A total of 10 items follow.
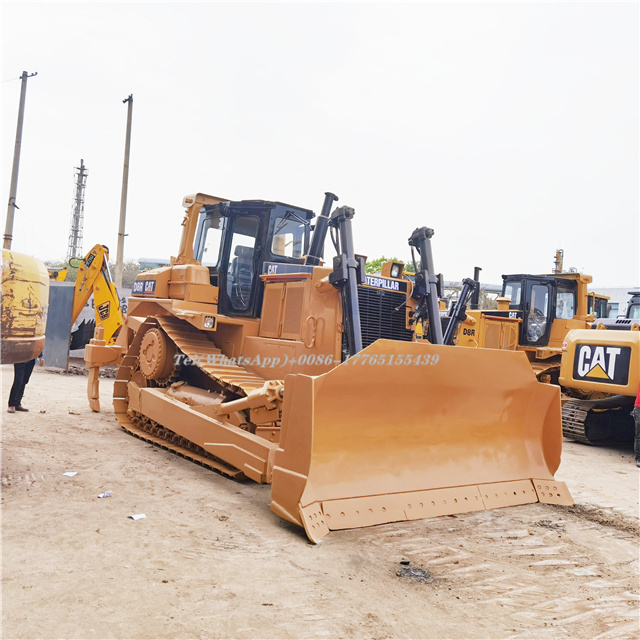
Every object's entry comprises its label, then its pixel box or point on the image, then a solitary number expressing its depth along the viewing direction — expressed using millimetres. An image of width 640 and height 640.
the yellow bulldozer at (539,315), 12625
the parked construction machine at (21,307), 3609
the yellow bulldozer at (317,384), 4016
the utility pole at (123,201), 18188
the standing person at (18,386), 7239
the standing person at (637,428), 7113
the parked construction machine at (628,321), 10516
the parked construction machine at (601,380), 7664
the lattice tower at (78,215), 55344
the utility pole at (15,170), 17062
